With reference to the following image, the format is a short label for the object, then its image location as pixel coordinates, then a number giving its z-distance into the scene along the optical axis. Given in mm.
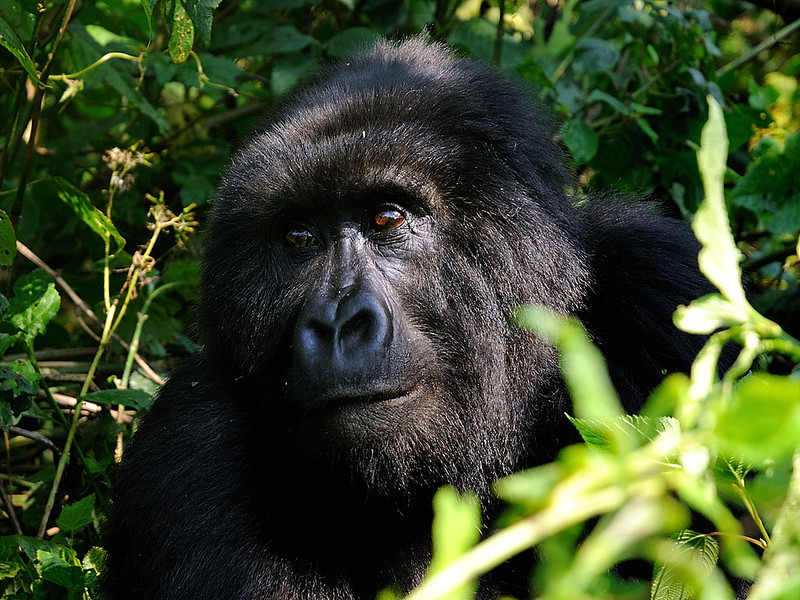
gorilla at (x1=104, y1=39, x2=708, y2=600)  5312
